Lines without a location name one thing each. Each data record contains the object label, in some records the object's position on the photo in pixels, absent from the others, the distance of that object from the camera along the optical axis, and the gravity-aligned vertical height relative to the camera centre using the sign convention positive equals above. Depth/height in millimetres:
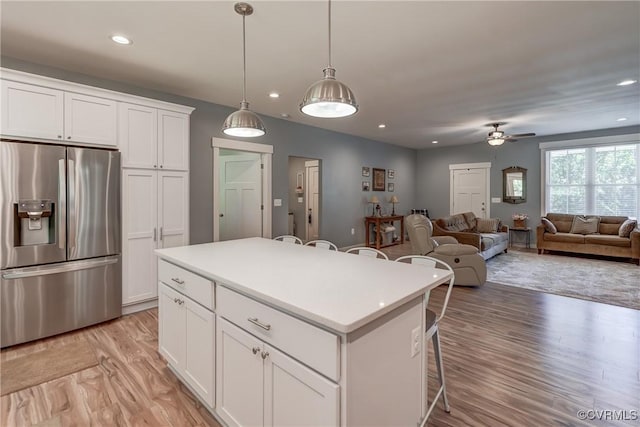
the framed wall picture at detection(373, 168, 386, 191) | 7611 +832
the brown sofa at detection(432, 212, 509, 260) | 5562 -432
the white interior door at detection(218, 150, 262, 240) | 5109 +288
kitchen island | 1110 -559
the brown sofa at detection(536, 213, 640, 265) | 5550 -537
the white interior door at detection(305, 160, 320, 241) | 7129 +294
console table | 6980 -247
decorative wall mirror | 7449 +681
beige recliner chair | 4238 -595
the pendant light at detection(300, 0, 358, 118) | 1651 +653
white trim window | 6227 +704
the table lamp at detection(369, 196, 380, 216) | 7207 +230
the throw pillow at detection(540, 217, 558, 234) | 6501 -322
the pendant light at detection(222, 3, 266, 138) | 2217 +697
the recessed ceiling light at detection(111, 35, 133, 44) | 2561 +1473
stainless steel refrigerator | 2604 -263
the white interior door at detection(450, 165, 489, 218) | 8039 +586
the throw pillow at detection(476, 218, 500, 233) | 6785 -316
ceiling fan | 5449 +1340
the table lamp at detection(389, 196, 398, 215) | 7926 +259
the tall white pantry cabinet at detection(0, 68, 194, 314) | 2709 +735
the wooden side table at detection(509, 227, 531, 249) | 7312 -470
